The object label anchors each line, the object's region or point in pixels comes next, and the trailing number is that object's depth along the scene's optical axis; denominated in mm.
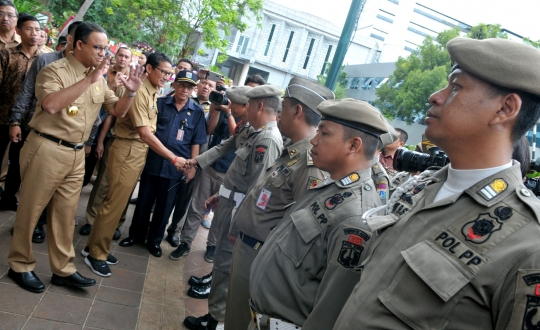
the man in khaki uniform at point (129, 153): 4277
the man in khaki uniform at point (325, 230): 1796
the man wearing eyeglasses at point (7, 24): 5098
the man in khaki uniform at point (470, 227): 1159
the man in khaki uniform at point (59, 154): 3297
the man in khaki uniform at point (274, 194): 2699
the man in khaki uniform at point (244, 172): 3532
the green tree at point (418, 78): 22438
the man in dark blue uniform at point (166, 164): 4953
